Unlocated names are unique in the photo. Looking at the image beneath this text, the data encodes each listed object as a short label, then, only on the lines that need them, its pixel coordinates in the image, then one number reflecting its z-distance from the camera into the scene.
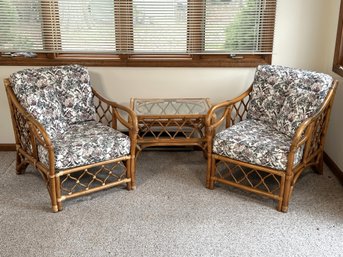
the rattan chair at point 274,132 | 2.85
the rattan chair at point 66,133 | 2.85
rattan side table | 3.24
